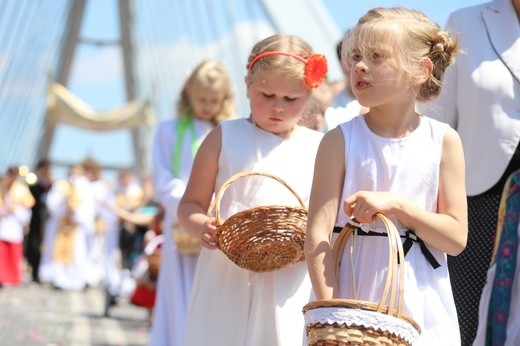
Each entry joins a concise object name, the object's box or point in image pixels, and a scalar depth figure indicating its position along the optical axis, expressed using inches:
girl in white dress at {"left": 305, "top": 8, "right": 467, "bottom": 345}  193.0
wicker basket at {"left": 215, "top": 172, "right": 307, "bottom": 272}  235.5
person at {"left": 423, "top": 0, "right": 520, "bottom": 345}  266.9
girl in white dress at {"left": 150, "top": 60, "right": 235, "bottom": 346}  359.6
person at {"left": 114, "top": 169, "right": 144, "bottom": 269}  1098.6
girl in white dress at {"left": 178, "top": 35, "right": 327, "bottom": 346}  252.4
